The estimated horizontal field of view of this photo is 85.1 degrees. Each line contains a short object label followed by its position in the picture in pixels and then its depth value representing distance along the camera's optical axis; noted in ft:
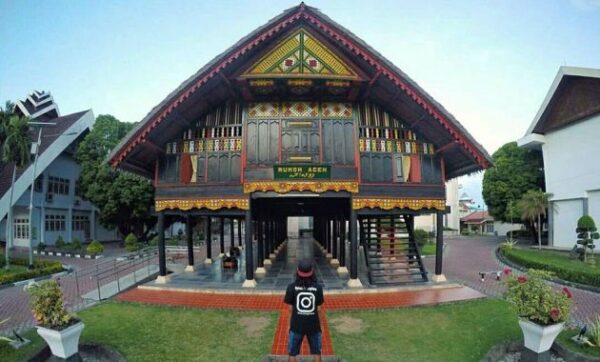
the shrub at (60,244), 92.94
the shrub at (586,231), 59.16
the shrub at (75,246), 89.56
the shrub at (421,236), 84.83
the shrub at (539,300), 20.52
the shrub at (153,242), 93.96
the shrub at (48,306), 20.81
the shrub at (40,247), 91.76
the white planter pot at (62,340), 20.52
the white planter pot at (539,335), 20.35
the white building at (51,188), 94.53
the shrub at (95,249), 82.58
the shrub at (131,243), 86.58
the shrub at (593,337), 22.00
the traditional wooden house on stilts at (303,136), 37.24
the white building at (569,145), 70.38
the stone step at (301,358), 19.83
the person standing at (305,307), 17.15
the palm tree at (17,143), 70.33
